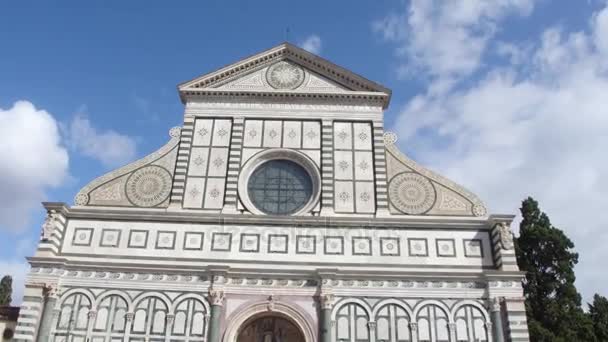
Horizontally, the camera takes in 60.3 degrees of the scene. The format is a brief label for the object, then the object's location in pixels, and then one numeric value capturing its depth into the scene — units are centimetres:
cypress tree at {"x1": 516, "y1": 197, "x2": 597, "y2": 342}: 1884
